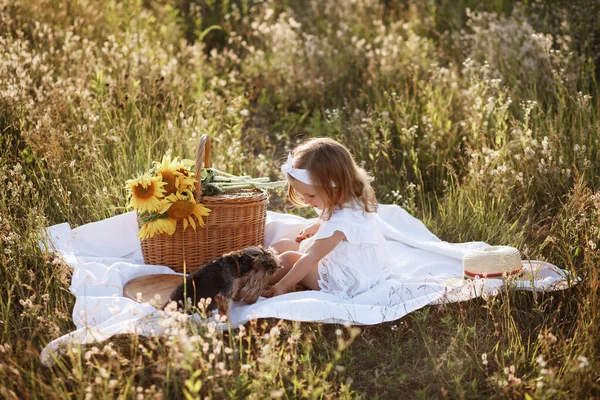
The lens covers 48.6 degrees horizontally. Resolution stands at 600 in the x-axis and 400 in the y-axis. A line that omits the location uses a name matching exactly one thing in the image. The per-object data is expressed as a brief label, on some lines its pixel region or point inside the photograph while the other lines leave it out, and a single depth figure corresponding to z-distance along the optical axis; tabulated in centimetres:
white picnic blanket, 332
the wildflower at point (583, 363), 260
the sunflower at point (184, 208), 378
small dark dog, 339
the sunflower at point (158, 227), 382
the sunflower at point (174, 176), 382
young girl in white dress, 385
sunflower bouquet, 378
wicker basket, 395
